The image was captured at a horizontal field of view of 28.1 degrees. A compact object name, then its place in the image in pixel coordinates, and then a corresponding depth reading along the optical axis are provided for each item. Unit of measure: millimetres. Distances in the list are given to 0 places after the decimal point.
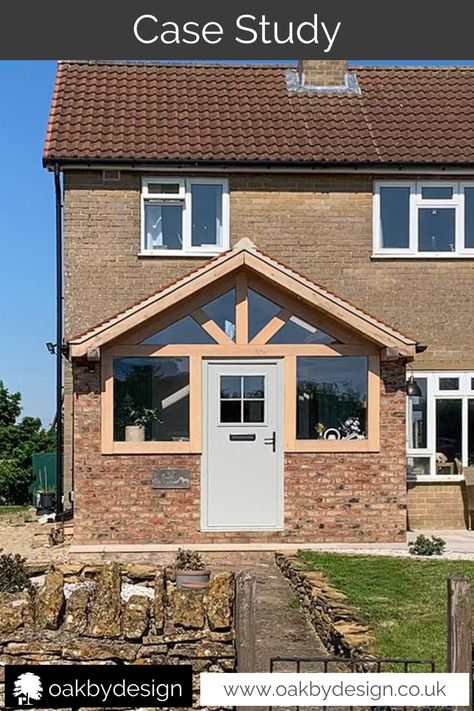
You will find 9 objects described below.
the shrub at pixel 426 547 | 14172
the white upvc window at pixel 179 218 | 17906
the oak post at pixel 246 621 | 5926
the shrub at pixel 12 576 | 10047
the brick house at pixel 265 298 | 14844
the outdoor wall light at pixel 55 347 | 15950
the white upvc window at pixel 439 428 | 17859
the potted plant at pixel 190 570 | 10857
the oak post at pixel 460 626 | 5801
